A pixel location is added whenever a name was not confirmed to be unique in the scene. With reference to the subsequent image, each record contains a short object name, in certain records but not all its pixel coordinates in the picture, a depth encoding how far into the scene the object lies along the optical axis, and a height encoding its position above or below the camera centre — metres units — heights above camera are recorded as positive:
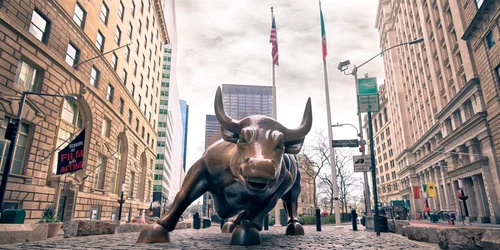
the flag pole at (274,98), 20.02 +7.23
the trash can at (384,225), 9.35 -0.64
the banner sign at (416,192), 42.62 +1.76
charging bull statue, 3.71 +0.46
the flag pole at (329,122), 16.50 +5.02
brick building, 14.62 +7.05
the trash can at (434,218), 33.34 -1.55
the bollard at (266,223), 10.61 -0.65
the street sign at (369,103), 9.33 +3.26
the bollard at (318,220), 10.27 -0.53
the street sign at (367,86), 9.82 +3.97
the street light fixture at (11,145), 10.87 +2.27
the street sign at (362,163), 11.90 +1.67
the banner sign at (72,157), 13.66 +2.29
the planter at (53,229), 9.30 -0.72
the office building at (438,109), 28.17 +13.04
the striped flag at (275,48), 19.05 +10.09
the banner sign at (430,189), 30.43 +1.58
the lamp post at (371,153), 7.59 +1.50
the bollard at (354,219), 11.04 -0.53
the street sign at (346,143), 12.07 +2.50
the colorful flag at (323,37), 19.04 +10.69
